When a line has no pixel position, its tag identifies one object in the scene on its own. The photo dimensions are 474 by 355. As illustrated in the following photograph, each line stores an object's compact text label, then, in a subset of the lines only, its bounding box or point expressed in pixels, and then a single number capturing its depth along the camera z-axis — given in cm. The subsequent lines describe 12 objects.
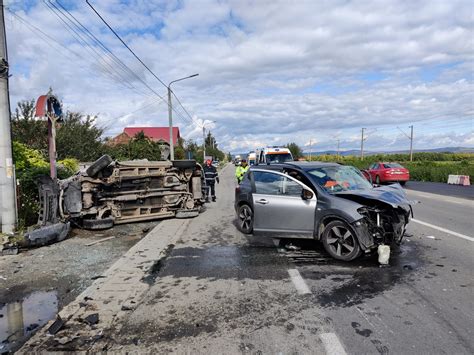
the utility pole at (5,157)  838
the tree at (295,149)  7469
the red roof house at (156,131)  7362
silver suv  620
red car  2417
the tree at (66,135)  1977
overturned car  884
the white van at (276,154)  2487
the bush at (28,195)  930
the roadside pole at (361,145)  7100
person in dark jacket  1576
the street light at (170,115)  2761
